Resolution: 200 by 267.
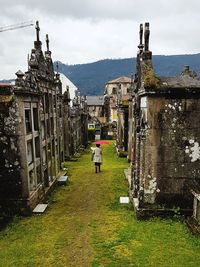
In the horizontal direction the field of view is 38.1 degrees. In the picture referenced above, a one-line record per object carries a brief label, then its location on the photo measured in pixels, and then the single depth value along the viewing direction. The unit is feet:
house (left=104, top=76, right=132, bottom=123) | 218.59
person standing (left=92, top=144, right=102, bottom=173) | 70.59
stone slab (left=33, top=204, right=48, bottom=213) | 42.98
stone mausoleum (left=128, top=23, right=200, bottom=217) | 37.06
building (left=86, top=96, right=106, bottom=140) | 272.10
